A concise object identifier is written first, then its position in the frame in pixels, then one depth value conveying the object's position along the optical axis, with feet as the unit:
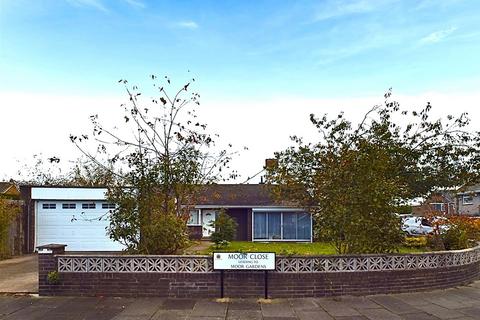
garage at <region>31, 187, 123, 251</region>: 68.18
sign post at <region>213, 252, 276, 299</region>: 32.73
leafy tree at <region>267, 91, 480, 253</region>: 36.52
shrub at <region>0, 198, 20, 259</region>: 56.24
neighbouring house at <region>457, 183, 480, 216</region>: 147.74
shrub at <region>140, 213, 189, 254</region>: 36.91
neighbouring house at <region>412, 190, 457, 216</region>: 53.95
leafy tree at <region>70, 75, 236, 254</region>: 37.50
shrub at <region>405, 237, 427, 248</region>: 65.12
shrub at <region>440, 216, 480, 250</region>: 47.37
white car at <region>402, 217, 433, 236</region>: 104.92
